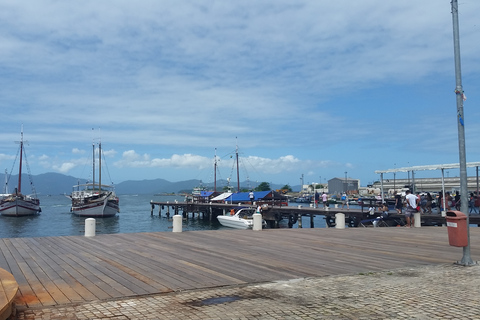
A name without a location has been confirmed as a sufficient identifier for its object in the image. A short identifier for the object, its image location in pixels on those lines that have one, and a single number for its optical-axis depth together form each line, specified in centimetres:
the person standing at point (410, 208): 1930
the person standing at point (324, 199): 4035
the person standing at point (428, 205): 2980
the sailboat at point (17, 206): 6894
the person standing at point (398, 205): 2450
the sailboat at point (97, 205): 6769
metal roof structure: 2344
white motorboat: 3792
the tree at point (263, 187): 13950
